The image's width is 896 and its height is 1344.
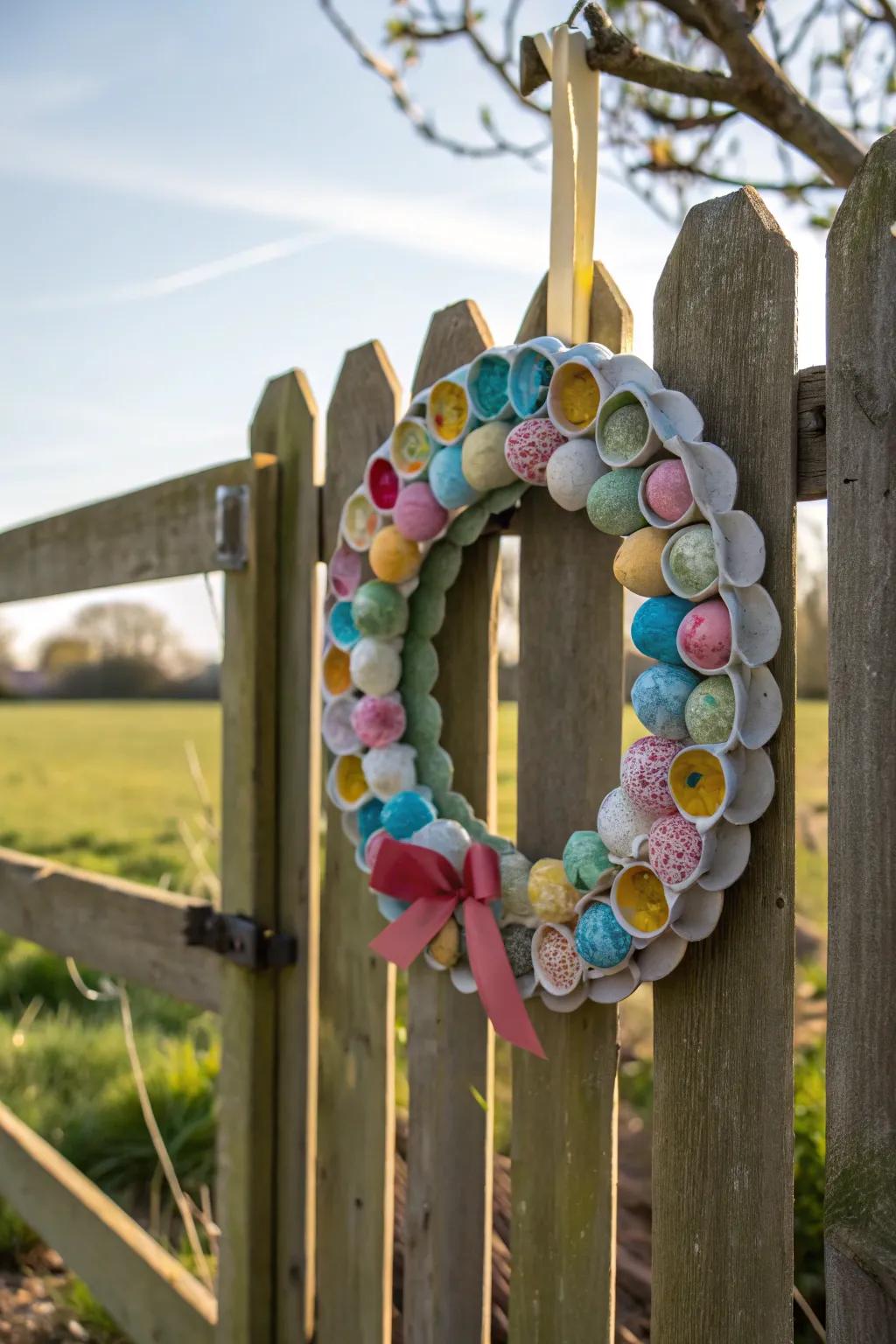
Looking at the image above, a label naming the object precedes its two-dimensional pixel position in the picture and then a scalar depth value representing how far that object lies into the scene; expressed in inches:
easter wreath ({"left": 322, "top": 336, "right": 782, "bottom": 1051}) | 38.8
